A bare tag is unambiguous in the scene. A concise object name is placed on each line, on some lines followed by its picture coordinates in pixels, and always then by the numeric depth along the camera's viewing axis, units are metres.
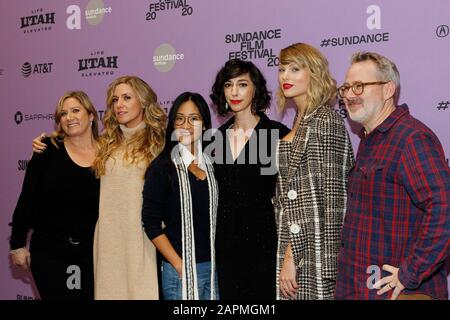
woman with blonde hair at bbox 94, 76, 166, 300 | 3.04
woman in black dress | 2.85
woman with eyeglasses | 2.90
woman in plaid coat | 2.59
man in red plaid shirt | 2.16
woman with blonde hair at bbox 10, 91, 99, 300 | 3.22
